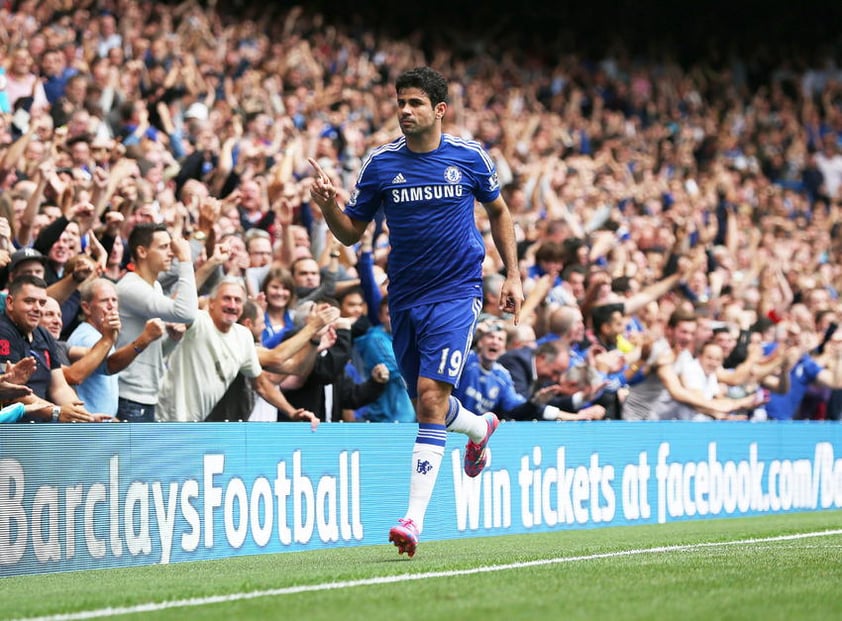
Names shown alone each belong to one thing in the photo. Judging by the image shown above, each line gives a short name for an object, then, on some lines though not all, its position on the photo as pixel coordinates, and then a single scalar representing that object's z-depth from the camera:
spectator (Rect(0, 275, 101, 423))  17.78
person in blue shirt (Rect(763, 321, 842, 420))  33.62
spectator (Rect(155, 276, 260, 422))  20.92
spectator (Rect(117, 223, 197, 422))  20.14
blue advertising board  16.77
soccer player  16.42
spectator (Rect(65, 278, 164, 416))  18.94
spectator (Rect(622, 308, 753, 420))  28.87
